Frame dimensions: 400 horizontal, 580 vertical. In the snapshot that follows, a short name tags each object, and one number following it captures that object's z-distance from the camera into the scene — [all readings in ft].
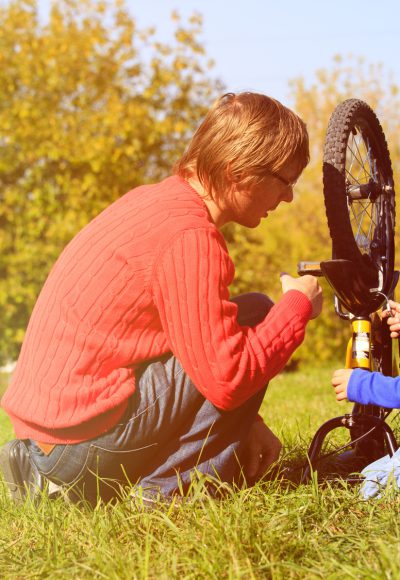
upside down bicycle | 9.25
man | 7.77
